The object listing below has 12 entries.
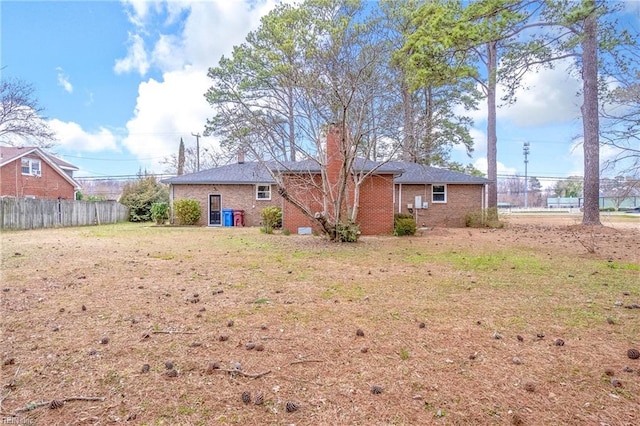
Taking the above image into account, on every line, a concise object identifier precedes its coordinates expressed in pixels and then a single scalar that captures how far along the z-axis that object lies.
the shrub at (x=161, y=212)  20.44
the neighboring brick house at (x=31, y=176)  24.09
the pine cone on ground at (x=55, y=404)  2.16
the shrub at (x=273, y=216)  16.73
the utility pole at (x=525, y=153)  53.28
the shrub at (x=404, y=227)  14.09
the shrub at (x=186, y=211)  19.81
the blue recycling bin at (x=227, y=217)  20.02
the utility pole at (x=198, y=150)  32.06
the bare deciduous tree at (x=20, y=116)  19.33
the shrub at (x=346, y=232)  11.19
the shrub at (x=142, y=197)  24.00
